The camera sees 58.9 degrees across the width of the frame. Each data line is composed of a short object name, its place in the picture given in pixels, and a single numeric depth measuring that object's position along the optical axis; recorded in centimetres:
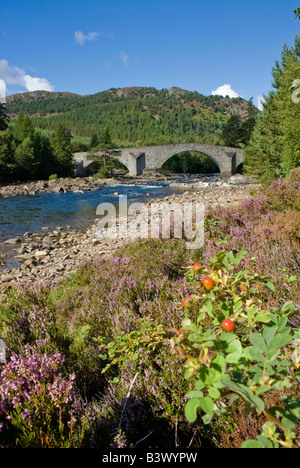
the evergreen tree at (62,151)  4459
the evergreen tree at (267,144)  1739
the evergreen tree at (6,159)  3444
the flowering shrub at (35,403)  136
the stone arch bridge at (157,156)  5088
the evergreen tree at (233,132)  5945
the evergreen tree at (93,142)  6794
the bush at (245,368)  85
